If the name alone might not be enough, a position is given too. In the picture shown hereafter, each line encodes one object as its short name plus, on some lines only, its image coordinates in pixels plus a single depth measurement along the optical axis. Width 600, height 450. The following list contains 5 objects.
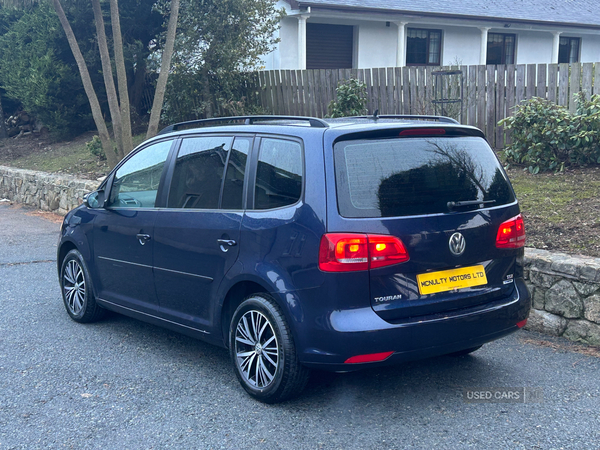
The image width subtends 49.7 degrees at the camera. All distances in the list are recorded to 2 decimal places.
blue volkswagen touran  3.62
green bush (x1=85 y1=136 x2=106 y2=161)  15.73
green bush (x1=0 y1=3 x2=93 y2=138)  17.45
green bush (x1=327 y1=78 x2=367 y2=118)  12.52
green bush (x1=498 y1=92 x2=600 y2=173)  8.55
